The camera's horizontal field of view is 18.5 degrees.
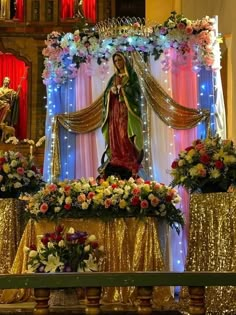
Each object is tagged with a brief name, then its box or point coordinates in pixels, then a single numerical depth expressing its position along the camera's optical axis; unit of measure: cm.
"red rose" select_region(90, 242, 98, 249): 671
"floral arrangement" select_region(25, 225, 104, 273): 654
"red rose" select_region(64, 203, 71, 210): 710
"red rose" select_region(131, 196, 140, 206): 703
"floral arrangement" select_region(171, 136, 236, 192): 687
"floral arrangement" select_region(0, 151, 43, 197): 768
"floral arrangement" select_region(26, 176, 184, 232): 707
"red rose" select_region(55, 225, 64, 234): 665
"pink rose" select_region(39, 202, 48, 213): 712
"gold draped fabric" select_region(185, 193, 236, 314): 660
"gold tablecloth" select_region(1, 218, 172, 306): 697
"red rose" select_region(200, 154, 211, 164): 695
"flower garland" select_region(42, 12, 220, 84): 874
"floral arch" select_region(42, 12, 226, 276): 873
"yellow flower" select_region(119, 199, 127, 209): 703
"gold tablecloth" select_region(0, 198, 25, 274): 754
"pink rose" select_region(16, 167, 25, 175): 773
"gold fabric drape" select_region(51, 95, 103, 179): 914
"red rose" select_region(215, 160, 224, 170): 684
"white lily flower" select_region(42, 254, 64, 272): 652
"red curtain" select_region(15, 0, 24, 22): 1814
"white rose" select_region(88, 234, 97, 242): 668
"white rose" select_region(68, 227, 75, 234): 656
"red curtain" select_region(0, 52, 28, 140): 1767
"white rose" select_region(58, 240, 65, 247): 652
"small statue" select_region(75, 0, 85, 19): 1762
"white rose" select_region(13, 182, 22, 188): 766
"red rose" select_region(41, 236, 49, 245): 660
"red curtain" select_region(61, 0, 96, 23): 1809
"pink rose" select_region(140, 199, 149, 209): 699
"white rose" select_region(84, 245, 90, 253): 655
